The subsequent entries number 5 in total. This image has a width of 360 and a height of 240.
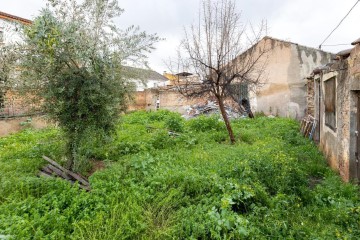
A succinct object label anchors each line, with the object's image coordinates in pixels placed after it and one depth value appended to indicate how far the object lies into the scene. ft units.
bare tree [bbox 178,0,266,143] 27.27
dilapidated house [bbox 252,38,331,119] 46.44
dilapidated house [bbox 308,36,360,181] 15.60
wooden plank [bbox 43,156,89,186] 15.49
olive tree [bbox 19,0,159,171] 14.53
